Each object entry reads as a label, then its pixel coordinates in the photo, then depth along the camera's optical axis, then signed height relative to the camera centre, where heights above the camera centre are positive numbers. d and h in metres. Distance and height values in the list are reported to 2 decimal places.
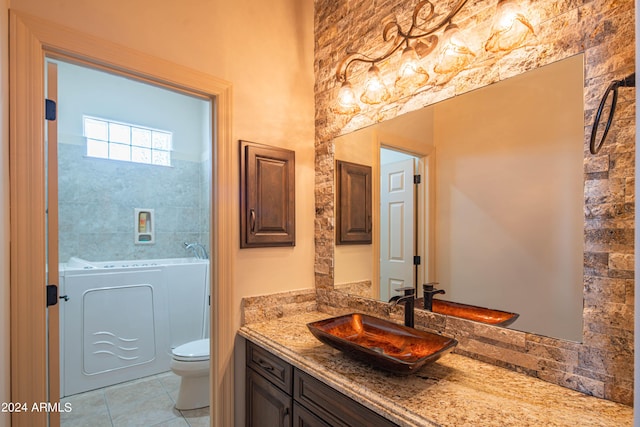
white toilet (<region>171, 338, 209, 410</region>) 2.37 -1.23
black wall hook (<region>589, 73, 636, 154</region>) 0.92 +0.33
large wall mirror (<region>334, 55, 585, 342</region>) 1.11 +0.06
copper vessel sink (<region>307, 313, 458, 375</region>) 1.09 -0.54
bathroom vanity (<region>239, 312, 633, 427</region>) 0.91 -0.60
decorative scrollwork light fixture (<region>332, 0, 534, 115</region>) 1.21 +0.76
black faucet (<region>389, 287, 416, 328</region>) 1.42 -0.44
